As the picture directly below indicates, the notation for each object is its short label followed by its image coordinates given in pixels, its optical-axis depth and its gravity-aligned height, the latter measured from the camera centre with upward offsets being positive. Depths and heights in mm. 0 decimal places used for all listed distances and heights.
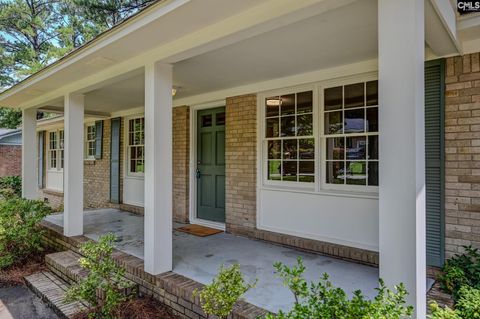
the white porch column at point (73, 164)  4887 -46
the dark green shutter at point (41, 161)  11211 +7
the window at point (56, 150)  10430 +401
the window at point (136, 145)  7090 +365
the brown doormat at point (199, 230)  5047 -1191
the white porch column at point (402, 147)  1749 +76
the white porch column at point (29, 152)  6586 +200
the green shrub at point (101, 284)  3047 -1292
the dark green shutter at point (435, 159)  3113 +9
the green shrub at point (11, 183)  12984 -947
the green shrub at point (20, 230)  4723 -1076
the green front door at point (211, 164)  5484 -64
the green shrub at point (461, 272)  2693 -1023
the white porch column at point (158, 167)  3287 -69
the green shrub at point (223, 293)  2248 -995
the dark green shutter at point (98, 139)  8102 +591
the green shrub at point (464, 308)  2092 -1064
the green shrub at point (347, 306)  1523 -785
